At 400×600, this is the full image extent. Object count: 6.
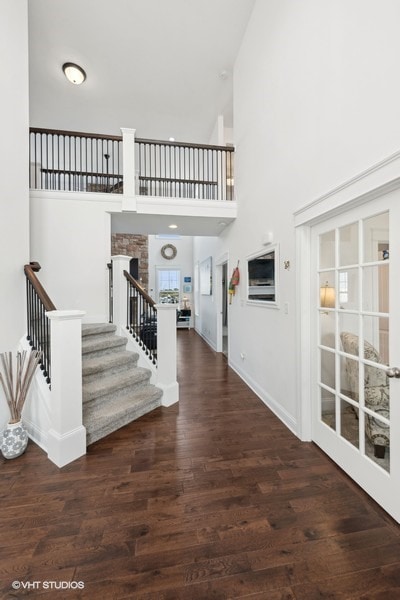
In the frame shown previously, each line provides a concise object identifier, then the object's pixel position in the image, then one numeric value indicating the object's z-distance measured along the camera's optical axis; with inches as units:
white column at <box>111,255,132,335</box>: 147.3
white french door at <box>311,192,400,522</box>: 62.5
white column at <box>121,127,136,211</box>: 166.2
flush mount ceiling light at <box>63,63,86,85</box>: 183.2
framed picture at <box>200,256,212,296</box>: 274.7
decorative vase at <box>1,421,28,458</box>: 85.2
